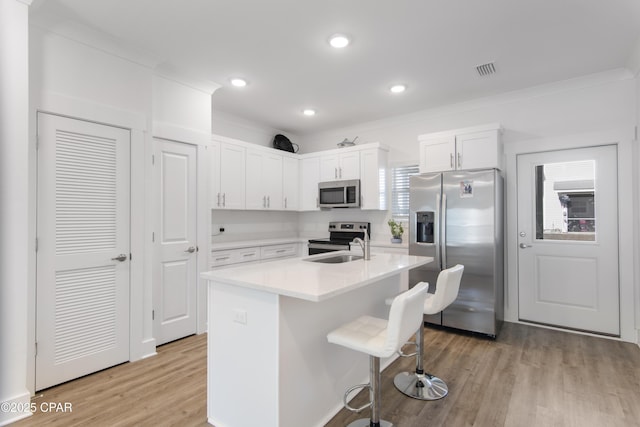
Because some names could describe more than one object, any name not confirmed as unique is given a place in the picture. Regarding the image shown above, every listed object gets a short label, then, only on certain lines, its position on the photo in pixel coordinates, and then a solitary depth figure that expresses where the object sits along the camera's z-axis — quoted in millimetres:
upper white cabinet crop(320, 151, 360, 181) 4699
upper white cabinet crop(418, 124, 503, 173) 3549
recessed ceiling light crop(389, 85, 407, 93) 3545
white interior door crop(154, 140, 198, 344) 3109
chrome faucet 2590
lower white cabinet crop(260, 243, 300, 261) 4527
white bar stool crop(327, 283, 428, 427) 1547
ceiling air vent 3057
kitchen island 1688
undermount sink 2675
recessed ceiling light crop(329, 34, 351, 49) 2551
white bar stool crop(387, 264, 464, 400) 2238
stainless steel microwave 4645
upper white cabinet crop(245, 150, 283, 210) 4457
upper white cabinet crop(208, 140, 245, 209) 4000
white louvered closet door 2332
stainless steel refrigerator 3336
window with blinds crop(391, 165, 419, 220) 4594
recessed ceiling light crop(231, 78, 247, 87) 3391
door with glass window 3309
